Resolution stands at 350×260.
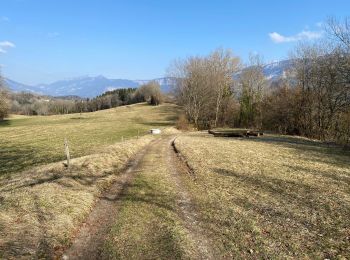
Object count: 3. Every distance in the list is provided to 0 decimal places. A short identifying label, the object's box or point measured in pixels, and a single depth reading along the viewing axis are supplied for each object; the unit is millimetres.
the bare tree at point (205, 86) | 77562
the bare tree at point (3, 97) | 88512
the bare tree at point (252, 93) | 83125
